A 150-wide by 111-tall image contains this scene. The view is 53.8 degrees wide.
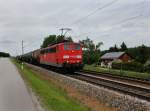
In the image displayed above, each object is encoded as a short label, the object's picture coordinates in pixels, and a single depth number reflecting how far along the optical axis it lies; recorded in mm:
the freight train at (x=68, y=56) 14286
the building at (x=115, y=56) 35783
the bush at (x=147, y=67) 16354
